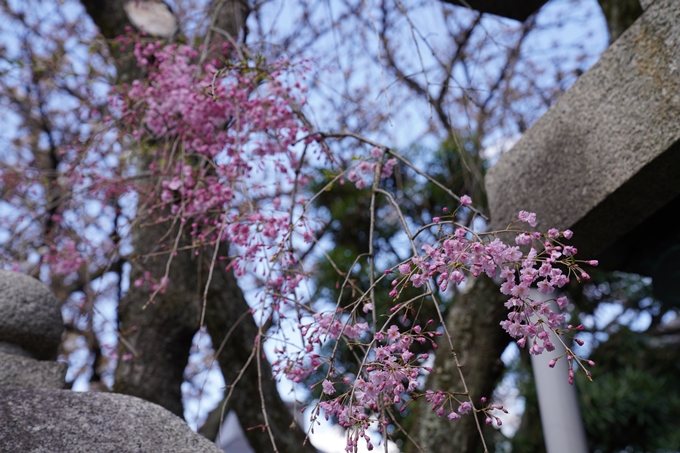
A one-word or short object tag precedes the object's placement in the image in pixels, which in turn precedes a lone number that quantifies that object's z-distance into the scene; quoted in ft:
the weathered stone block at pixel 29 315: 4.44
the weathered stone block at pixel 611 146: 4.78
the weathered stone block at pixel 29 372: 4.32
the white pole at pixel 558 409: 6.29
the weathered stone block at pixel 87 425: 3.33
